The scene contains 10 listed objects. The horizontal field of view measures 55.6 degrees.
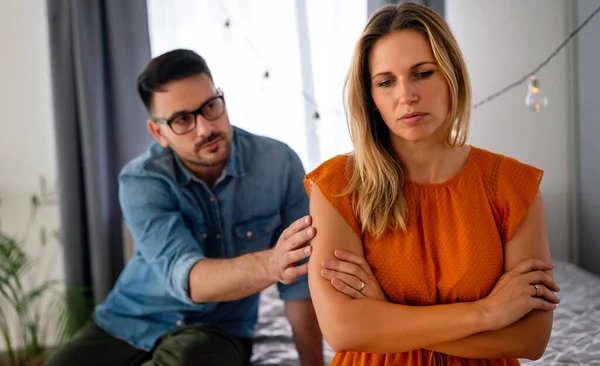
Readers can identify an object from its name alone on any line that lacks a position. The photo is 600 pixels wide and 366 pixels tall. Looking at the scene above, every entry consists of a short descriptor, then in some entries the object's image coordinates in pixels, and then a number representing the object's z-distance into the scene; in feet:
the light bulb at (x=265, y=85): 8.57
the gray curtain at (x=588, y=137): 7.17
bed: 5.03
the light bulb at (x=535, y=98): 6.53
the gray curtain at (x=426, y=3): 7.72
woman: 3.36
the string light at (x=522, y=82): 6.63
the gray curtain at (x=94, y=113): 8.17
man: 5.30
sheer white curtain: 8.47
